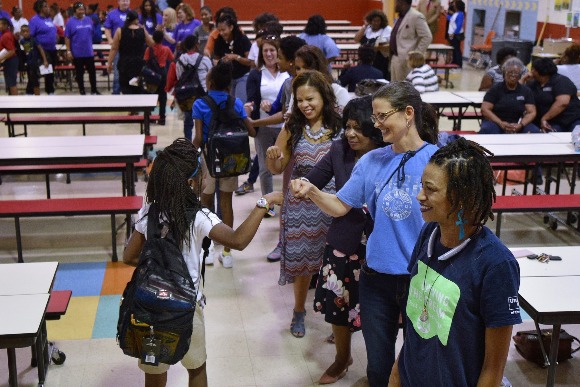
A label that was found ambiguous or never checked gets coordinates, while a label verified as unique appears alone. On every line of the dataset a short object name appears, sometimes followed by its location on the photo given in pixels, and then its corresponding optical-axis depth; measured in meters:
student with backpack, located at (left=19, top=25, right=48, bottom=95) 12.65
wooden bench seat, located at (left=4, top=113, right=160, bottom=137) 8.65
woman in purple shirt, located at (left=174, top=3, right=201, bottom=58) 11.77
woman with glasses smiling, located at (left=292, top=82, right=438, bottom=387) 2.94
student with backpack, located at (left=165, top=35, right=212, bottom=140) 7.85
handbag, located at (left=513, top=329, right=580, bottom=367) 4.25
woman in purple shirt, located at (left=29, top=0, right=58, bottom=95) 12.98
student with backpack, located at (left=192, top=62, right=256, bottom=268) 5.41
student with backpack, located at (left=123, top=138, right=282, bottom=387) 2.94
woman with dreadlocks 2.07
